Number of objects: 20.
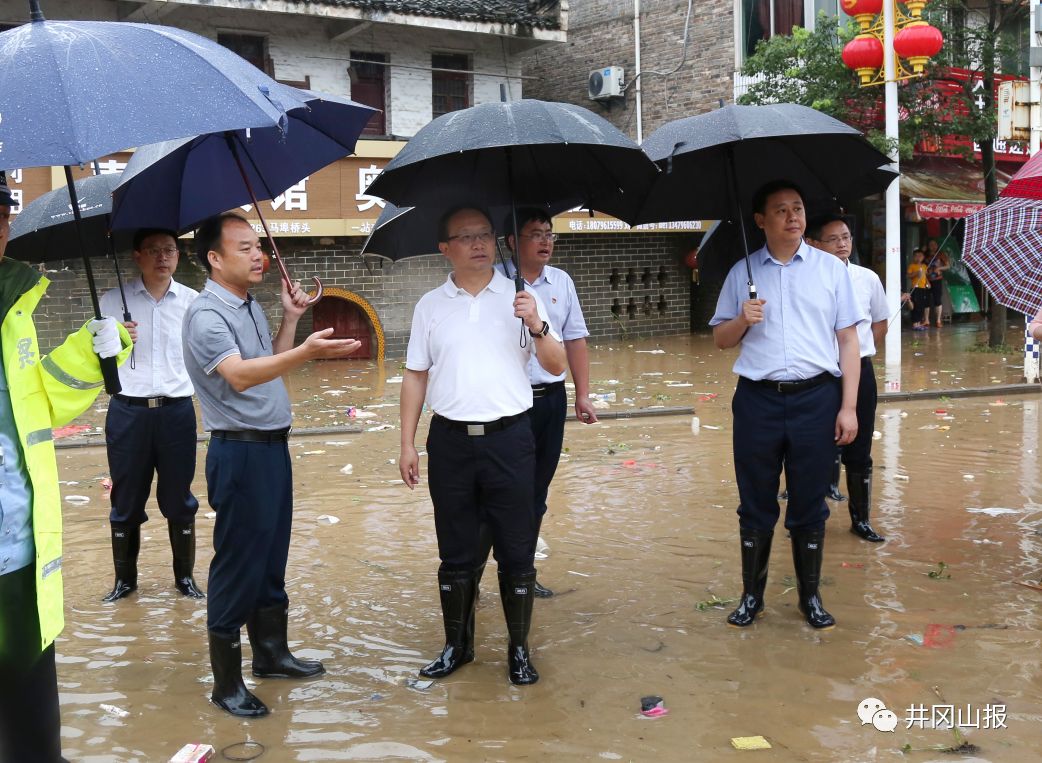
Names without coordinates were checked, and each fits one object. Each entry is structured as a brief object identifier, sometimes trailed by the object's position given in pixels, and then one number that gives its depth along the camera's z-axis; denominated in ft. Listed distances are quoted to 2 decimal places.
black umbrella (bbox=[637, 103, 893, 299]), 15.92
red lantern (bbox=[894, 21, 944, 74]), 47.50
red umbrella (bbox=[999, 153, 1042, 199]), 16.16
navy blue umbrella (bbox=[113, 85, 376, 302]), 15.38
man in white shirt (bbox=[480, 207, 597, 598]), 17.35
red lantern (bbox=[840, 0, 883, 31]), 49.32
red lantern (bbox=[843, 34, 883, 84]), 49.90
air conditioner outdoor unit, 71.61
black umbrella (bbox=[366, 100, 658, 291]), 13.89
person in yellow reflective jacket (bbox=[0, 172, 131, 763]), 10.17
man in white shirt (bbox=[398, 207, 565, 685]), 14.11
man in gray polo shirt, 13.52
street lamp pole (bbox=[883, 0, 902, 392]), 49.01
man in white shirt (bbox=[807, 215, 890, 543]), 21.03
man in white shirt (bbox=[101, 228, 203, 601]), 17.67
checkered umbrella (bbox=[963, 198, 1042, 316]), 17.20
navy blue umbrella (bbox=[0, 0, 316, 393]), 10.11
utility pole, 36.96
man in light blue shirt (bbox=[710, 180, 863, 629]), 15.84
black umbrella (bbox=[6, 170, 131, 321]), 16.94
